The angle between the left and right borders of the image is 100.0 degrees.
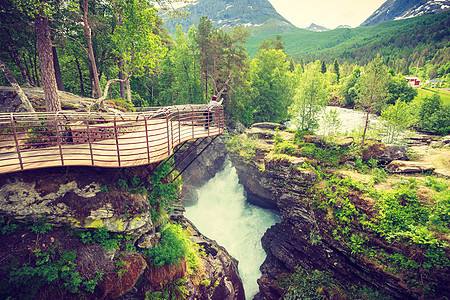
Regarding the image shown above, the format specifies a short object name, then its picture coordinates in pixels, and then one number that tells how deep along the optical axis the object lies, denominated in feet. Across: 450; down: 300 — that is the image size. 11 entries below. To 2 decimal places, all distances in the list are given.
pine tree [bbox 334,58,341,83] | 239.50
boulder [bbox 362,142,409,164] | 54.70
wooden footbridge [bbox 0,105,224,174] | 20.12
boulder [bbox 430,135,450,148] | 63.21
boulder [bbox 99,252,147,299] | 22.77
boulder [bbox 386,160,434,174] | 46.50
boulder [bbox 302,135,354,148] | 60.29
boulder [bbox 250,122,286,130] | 88.55
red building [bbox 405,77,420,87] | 231.59
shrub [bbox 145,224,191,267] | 28.81
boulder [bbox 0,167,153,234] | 20.45
